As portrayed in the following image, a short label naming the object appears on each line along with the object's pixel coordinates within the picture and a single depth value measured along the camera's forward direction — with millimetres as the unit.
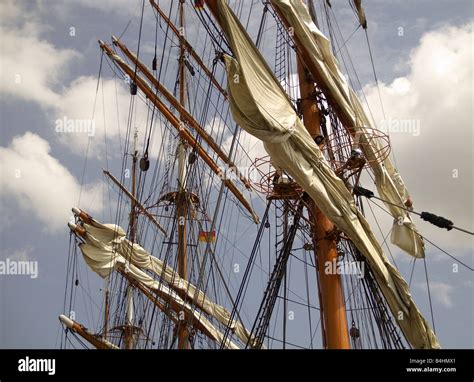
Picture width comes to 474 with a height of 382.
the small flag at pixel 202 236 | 24969
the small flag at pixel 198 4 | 10586
